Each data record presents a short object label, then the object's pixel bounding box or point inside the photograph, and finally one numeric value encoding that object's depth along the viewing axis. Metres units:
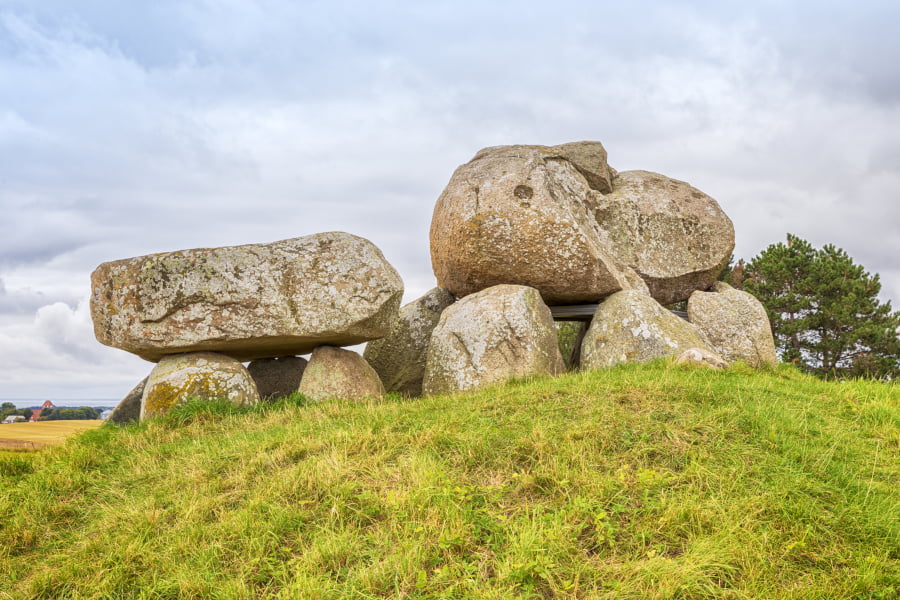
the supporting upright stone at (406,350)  13.20
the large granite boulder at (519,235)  11.77
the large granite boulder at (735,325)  12.76
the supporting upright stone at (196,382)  10.09
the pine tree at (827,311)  19.44
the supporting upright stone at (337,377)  10.77
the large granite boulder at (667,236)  14.20
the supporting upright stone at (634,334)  10.68
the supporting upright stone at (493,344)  10.45
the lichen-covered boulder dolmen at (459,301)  10.28
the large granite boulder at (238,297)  10.23
